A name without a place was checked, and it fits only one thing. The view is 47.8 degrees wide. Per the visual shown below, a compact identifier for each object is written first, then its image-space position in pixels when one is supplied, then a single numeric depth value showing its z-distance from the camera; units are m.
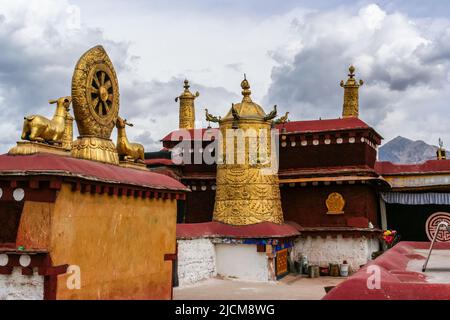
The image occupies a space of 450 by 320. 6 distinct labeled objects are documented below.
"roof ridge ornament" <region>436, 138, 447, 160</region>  27.41
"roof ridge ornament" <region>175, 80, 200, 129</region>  27.53
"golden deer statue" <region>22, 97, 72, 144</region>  9.59
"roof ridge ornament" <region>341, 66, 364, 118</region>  25.92
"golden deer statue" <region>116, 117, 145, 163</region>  12.51
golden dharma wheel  10.74
